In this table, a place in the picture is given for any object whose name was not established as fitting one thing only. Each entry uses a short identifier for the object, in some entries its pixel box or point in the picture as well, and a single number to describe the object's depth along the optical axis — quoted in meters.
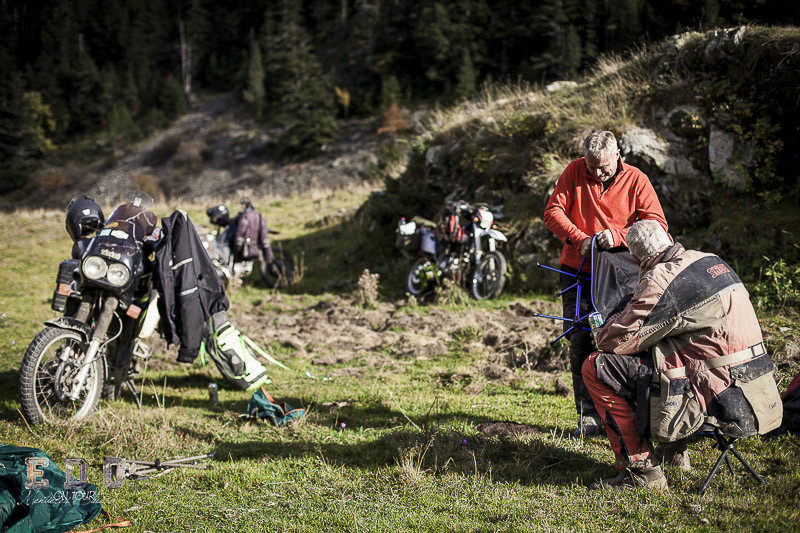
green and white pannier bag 5.14
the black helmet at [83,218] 5.09
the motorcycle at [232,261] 10.31
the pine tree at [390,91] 37.97
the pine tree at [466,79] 33.94
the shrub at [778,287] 5.80
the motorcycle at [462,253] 8.48
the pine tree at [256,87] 46.84
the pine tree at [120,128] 48.88
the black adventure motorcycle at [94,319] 4.43
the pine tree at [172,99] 52.28
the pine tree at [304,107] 37.88
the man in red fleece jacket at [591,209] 3.81
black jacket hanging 4.92
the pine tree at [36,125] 48.93
